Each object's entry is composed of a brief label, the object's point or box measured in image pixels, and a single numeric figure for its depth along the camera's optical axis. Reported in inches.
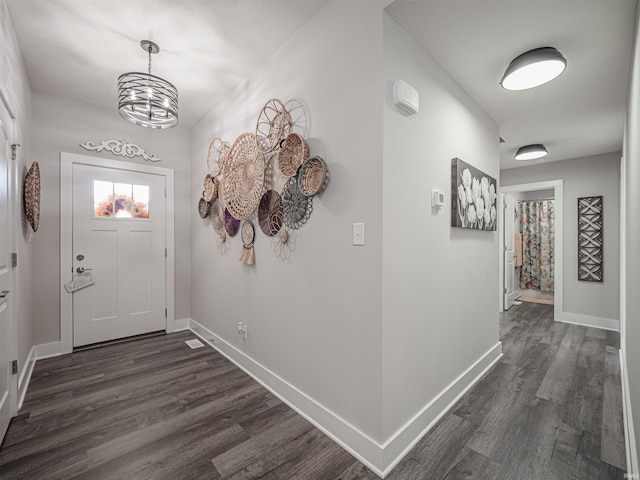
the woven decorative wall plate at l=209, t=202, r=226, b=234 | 119.1
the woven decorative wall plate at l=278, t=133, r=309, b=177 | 75.9
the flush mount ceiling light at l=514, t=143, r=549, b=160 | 143.0
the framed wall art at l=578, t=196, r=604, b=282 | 159.0
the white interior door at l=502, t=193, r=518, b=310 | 194.5
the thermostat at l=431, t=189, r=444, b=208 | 76.2
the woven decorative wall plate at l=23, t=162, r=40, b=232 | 91.5
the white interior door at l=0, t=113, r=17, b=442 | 67.2
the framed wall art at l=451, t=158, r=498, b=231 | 84.5
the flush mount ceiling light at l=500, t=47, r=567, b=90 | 72.9
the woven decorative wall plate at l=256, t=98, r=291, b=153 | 84.0
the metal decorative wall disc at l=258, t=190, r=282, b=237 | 87.1
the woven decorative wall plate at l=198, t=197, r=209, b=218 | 128.5
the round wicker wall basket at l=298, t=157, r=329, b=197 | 69.9
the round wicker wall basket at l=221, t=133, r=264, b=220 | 93.4
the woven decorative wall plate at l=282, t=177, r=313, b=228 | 77.3
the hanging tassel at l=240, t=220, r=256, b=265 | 98.3
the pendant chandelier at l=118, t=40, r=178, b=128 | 80.4
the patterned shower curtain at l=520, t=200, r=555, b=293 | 235.5
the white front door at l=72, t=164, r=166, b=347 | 123.5
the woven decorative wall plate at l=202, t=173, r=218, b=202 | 120.6
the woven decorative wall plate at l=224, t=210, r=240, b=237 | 109.1
